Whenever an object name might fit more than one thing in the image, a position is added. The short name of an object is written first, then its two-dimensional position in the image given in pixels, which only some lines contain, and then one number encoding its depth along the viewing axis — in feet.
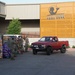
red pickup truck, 42.94
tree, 74.71
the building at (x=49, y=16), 77.61
